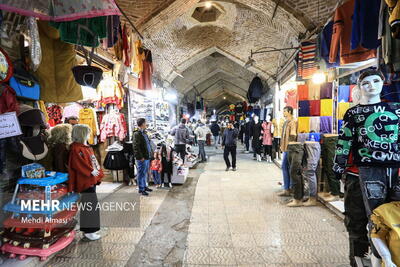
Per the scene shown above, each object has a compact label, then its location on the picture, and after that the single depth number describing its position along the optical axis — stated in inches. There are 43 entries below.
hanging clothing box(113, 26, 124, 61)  189.3
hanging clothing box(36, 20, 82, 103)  110.7
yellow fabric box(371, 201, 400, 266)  59.2
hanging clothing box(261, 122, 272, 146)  340.5
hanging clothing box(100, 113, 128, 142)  211.9
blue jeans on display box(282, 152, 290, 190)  179.9
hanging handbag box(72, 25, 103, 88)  117.2
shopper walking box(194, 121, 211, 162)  348.2
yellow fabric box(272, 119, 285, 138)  321.1
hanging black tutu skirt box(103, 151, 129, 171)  190.1
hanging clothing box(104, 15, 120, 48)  128.5
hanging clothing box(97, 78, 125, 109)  205.2
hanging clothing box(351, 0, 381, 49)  113.3
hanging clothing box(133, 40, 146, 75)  222.4
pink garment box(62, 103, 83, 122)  183.0
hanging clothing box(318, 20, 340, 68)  174.1
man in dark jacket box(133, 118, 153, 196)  190.1
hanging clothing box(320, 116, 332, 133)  175.9
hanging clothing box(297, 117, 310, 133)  176.8
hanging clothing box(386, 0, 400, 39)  78.4
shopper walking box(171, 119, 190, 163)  286.0
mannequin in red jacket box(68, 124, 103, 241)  112.3
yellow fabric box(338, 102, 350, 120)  165.9
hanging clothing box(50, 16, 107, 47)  105.6
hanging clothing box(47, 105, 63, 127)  167.7
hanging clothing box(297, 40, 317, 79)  202.3
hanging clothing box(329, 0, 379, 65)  132.2
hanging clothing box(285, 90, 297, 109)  270.8
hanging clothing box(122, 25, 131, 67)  193.3
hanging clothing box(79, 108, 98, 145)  194.1
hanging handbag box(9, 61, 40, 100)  98.3
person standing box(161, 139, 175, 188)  213.9
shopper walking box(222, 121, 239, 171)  285.6
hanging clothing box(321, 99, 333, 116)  175.5
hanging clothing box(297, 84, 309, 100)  184.7
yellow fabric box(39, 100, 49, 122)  117.3
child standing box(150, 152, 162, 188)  216.8
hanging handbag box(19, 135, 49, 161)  99.0
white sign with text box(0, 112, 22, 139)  85.6
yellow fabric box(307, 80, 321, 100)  180.1
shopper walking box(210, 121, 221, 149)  552.4
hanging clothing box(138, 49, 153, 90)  250.2
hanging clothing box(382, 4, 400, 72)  90.4
